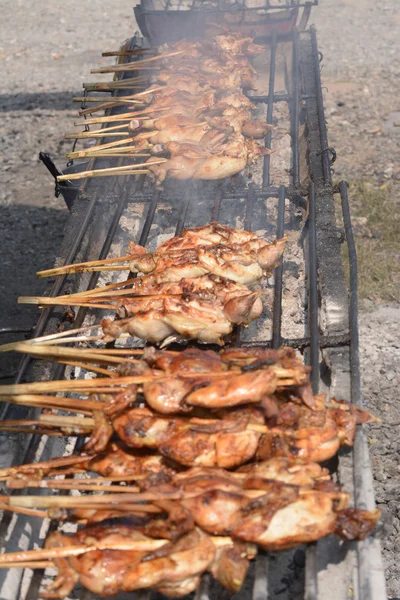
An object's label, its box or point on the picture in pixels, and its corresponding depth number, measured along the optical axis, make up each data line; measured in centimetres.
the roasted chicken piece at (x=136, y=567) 245
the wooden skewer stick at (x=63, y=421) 284
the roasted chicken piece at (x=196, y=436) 278
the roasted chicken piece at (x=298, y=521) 251
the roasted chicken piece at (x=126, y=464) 290
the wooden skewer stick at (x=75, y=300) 366
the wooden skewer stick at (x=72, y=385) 299
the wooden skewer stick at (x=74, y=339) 343
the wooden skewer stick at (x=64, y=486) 268
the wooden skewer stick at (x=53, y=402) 296
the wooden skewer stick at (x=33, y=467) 286
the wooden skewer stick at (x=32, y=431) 302
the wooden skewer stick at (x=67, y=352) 319
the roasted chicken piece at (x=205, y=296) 352
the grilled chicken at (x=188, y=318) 349
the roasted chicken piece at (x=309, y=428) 287
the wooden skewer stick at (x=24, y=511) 272
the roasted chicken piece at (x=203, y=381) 283
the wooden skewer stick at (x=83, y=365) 317
